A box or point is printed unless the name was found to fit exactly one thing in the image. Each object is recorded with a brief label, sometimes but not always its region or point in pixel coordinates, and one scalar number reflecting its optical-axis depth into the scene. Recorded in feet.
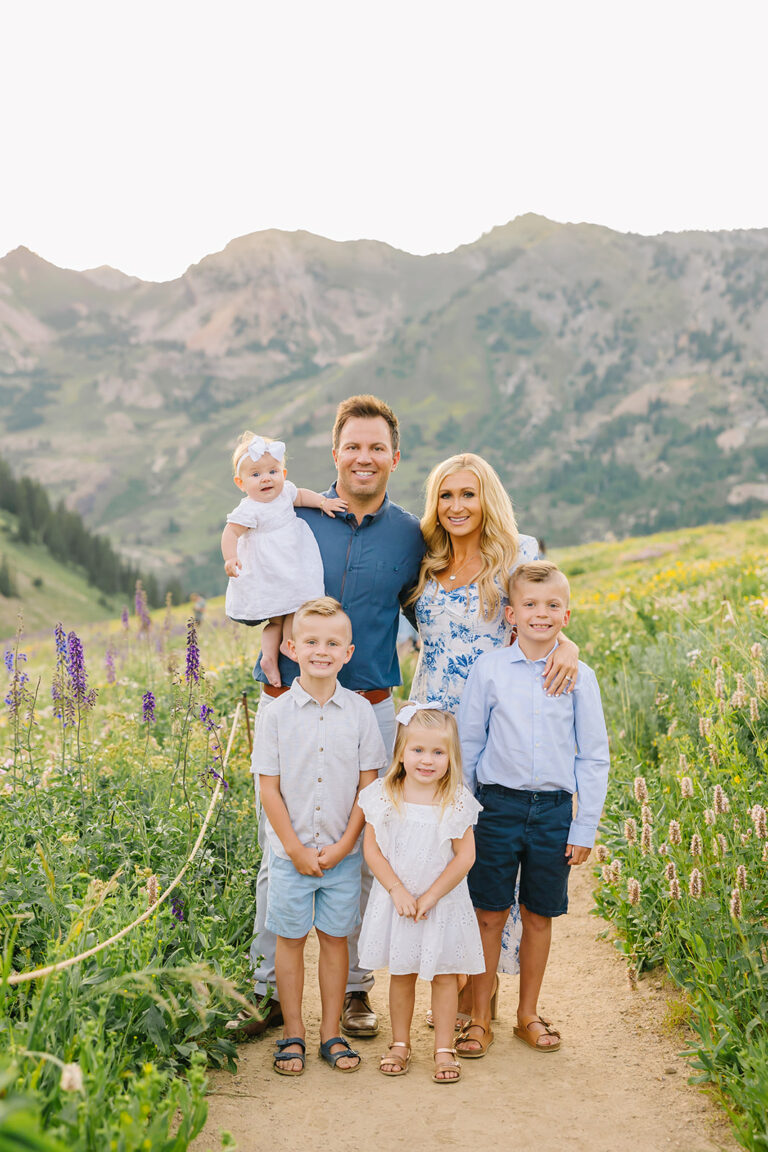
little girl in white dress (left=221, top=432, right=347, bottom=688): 15.31
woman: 15.40
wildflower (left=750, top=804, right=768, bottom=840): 12.82
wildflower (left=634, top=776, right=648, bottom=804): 14.55
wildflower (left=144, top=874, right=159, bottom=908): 13.39
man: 15.35
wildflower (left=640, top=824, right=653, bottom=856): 14.19
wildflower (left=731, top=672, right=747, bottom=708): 15.85
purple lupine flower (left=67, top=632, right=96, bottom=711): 16.80
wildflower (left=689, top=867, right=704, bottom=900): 12.93
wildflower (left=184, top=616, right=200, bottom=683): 16.65
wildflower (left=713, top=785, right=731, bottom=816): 13.99
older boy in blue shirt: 14.35
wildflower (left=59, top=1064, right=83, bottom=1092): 7.51
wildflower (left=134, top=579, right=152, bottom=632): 29.81
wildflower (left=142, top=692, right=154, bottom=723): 18.72
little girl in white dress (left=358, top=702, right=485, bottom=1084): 13.25
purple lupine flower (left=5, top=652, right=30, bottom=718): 16.15
